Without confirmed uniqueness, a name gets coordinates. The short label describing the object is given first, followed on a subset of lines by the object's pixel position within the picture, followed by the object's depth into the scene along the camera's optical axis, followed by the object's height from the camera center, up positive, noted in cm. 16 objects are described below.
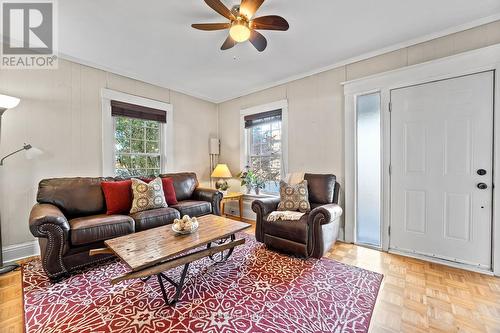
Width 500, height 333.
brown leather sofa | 196 -65
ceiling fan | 170 +127
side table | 393 -66
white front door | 221 -7
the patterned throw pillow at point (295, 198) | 283 -48
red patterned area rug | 148 -114
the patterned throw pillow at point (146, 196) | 281 -45
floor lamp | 214 +62
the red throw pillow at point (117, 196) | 272 -44
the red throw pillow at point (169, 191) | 328 -44
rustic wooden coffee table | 154 -70
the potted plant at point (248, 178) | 409 -30
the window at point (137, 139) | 342 +42
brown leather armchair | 237 -75
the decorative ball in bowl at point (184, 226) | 201 -62
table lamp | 422 -22
